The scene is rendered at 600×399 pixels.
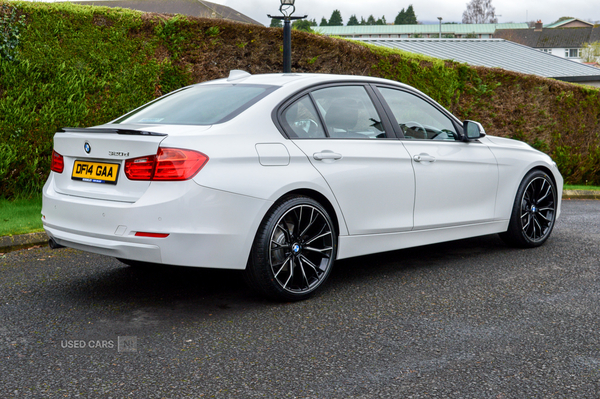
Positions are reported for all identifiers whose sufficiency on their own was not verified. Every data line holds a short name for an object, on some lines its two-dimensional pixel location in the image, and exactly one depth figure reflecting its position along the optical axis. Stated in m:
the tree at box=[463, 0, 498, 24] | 110.81
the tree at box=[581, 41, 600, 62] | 85.01
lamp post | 9.48
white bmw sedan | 3.84
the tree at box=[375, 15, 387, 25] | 158.62
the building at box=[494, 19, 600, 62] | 94.12
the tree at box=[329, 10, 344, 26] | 166.07
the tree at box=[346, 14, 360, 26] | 173.38
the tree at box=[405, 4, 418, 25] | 154.88
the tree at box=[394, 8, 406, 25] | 155.50
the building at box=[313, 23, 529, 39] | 101.81
